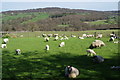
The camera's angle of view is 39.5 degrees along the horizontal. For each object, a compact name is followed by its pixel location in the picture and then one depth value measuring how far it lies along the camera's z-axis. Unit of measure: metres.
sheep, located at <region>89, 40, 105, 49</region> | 19.25
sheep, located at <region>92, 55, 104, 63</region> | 12.14
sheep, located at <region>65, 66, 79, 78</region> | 9.55
